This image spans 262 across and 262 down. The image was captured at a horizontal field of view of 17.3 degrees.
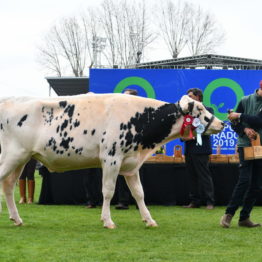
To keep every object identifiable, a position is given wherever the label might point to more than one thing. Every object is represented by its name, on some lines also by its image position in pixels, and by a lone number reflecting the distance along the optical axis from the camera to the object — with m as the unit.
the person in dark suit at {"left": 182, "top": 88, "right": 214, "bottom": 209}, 16.25
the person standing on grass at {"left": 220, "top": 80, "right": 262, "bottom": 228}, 11.34
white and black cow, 11.59
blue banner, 21.33
